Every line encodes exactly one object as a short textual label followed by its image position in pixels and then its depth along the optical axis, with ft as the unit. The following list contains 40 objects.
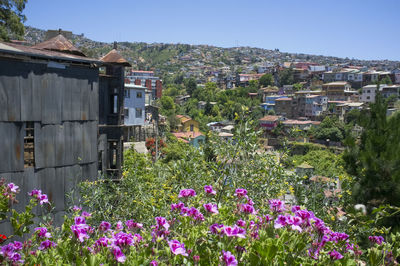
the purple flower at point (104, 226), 9.61
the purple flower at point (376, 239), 9.25
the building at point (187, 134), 150.61
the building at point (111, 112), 40.91
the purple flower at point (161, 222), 8.75
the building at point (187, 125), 187.35
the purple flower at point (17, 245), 9.12
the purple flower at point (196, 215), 9.26
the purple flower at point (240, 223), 9.06
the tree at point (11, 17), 67.56
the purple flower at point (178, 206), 9.86
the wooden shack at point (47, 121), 28.73
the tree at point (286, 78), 332.39
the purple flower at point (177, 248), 7.39
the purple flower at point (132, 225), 9.52
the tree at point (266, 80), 329.72
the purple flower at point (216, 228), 8.12
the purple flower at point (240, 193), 10.68
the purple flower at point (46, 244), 8.82
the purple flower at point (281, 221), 7.97
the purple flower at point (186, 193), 10.37
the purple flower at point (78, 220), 8.73
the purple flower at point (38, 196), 11.10
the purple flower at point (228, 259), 7.20
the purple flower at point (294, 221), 7.97
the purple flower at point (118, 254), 7.21
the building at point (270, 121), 207.62
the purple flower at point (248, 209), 9.79
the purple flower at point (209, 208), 9.43
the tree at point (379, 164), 24.86
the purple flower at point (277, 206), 9.70
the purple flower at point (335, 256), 7.94
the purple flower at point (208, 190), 10.67
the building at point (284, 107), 247.29
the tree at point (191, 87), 318.45
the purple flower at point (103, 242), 8.20
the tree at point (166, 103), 233.14
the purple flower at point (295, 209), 8.84
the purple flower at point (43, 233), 9.36
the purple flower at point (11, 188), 11.42
